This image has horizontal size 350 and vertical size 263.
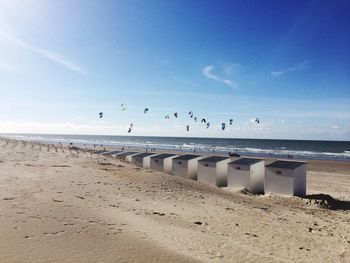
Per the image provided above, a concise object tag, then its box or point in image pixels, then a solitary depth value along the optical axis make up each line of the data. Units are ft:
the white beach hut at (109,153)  108.74
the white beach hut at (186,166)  78.38
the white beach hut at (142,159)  88.28
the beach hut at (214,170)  73.00
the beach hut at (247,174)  65.67
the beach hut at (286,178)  60.13
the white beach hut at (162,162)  82.79
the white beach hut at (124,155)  96.96
